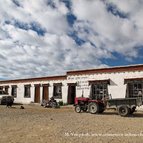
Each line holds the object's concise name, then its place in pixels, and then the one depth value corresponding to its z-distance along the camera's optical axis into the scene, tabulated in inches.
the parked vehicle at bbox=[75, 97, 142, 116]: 423.1
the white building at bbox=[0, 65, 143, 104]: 546.2
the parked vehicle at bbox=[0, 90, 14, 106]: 662.7
